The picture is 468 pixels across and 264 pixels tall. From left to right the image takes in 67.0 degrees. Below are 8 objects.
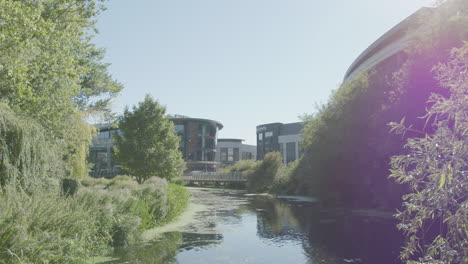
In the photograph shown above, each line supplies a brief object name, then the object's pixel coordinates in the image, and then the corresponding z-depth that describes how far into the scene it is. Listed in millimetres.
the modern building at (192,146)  105500
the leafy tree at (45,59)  11109
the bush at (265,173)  52156
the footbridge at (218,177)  65375
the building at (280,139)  101875
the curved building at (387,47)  36584
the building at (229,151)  129875
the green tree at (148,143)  33750
